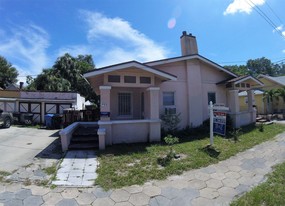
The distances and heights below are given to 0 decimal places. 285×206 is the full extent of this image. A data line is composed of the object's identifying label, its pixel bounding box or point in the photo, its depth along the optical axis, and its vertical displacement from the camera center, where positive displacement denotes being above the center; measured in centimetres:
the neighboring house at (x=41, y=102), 2014 +105
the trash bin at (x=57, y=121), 1698 -68
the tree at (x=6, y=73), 3997 +751
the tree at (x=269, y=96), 2206 +143
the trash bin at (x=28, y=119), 1917 -54
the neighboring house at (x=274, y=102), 2380 +82
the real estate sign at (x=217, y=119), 854 -38
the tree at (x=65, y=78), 2798 +485
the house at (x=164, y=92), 900 +101
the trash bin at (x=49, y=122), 1688 -74
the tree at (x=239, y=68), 5317 +1080
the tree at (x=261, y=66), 7512 +1521
